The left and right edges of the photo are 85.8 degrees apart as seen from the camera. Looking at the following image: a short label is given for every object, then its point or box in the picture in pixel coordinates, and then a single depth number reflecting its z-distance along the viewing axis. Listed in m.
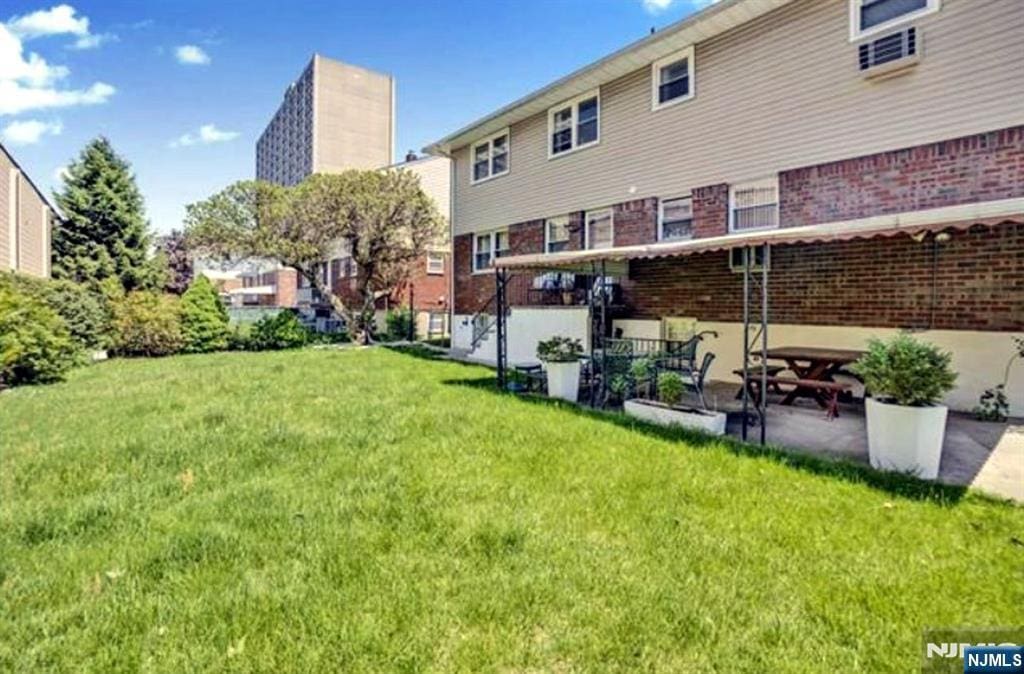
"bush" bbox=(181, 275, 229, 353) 19.09
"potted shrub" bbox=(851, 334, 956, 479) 4.98
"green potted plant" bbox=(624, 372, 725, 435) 6.72
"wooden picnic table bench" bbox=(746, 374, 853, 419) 7.00
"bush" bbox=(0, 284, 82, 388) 11.22
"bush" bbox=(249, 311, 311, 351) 20.27
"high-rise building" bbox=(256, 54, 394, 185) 59.62
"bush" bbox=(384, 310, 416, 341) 23.33
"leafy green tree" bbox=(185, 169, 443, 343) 18.67
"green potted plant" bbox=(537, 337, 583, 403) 9.11
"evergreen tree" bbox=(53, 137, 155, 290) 24.52
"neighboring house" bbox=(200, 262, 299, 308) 49.56
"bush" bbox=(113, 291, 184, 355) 17.84
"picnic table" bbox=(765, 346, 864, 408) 7.52
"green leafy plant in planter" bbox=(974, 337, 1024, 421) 7.22
